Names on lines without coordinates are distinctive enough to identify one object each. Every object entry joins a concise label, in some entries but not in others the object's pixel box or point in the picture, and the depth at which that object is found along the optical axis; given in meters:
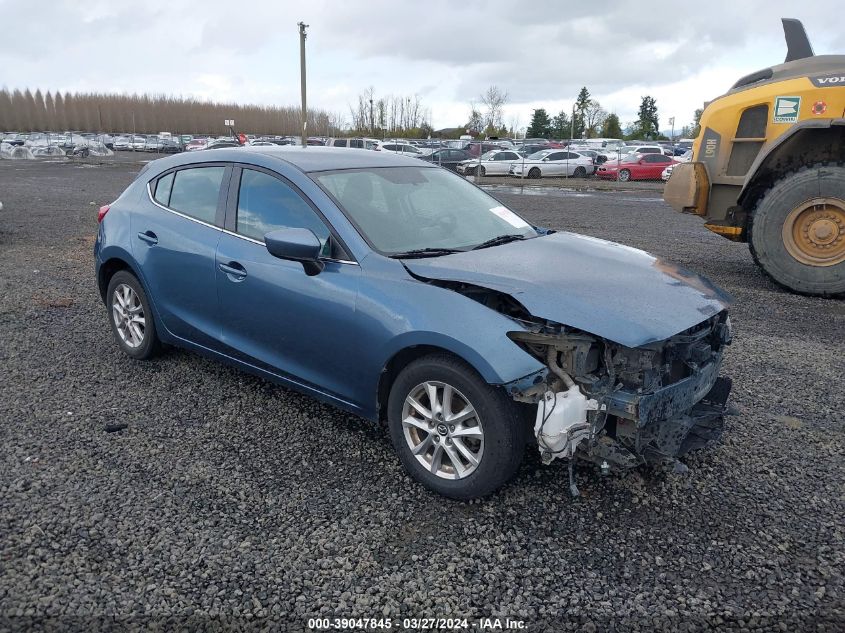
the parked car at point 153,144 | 60.52
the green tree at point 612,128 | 81.75
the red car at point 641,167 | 29.73
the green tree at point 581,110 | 87.19
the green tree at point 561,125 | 82.50
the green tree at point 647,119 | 79.18
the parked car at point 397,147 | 34.85
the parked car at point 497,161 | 31.66
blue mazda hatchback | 2.99
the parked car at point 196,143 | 47.92
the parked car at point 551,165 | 31.22
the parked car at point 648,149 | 36.31
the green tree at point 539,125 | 78.62
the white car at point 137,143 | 61.38
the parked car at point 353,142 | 34.69
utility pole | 31.45
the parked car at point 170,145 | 57.13
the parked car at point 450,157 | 29.69
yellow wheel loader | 7.12
